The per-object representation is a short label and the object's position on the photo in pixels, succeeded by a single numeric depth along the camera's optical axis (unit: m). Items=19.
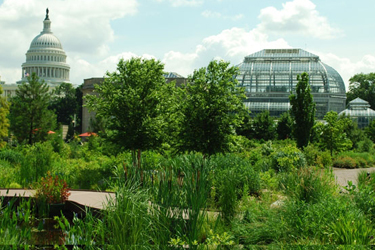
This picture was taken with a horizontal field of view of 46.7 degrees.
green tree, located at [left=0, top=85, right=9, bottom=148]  30.46
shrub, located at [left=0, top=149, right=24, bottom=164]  20.66
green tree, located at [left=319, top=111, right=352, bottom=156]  26.86
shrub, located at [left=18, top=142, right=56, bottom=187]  13.38
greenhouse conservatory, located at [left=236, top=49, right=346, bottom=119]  64.56
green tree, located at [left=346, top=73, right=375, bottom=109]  84.94
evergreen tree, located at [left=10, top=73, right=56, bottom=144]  31.03
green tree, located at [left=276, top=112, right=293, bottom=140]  40.38
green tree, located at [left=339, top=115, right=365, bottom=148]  37.91
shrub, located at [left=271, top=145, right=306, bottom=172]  17.88
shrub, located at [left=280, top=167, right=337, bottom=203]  8.30
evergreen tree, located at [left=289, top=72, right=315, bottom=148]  26.19
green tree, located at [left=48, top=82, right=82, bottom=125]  87.44
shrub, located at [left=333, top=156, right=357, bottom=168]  25.22
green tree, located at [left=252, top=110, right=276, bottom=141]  42.62
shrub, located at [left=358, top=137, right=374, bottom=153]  33.47
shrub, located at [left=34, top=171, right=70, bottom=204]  9.70
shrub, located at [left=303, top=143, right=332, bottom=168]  22.88
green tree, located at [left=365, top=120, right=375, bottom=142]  42.16
